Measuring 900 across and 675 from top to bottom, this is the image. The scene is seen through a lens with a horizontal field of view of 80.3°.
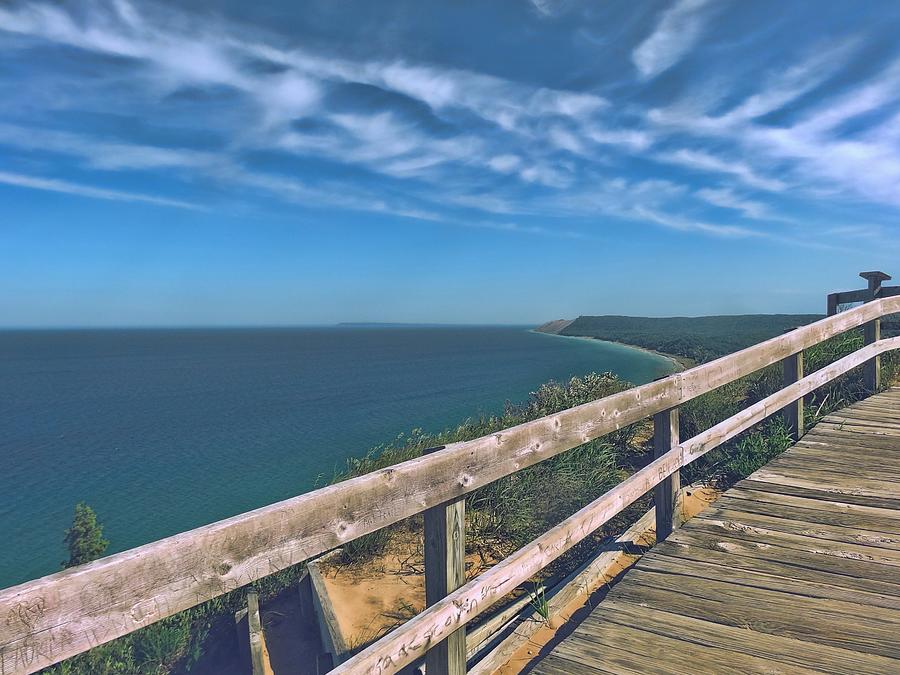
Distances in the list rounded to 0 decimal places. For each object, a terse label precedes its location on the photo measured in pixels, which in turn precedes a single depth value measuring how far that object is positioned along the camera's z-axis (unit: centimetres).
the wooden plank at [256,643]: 504
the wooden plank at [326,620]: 426
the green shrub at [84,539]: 848
